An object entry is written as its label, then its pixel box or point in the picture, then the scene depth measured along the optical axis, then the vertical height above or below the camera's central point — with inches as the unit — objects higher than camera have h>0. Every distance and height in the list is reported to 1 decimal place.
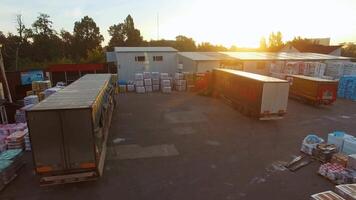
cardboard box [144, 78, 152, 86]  1136.2 -149.3
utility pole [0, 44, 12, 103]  764.6 -89.3
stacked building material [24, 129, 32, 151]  481.8 -186.5
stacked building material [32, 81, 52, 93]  810.5 -121.6
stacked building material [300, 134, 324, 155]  474.9 -184.5
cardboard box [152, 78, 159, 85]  1158.9 -150.4
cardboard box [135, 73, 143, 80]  1124.3 -120.4
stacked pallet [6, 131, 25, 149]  474.3 -179.3
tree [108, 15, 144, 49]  2704.2 +178.7
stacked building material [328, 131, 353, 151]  467.8 -172.8
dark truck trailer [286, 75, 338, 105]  816.9 -138.8
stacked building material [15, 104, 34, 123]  607.8 -165.3
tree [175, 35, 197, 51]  2735.7 +58.5
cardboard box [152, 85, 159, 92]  1165.9 -182.2
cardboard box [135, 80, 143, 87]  1122.0 -152.1
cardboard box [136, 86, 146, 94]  1122.1 -180.0
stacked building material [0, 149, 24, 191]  363.6 -181.7
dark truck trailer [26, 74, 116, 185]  330.3 -125.8
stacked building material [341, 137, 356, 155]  444.8 -177.2
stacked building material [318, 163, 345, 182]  385.7 -194.4
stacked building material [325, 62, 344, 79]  1128.7 -91.1
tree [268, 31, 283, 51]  3762.3 +172.5
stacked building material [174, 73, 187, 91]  1150.3 -151.2
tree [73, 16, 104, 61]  2496.9 +142.4
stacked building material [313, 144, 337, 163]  447.5 -187.8
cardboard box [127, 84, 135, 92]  1152.8 -180.2
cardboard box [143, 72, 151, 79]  1147.3 -118.3
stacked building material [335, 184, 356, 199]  285.0 -168.8
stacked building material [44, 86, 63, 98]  681.5 -118.5
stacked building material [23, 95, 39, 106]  653.2 -135.0
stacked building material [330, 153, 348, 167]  414.9 -188.4
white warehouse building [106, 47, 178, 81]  1243.2 -56.7
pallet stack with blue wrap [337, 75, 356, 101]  985.5 -155.1
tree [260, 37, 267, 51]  3765.8 +125.9
